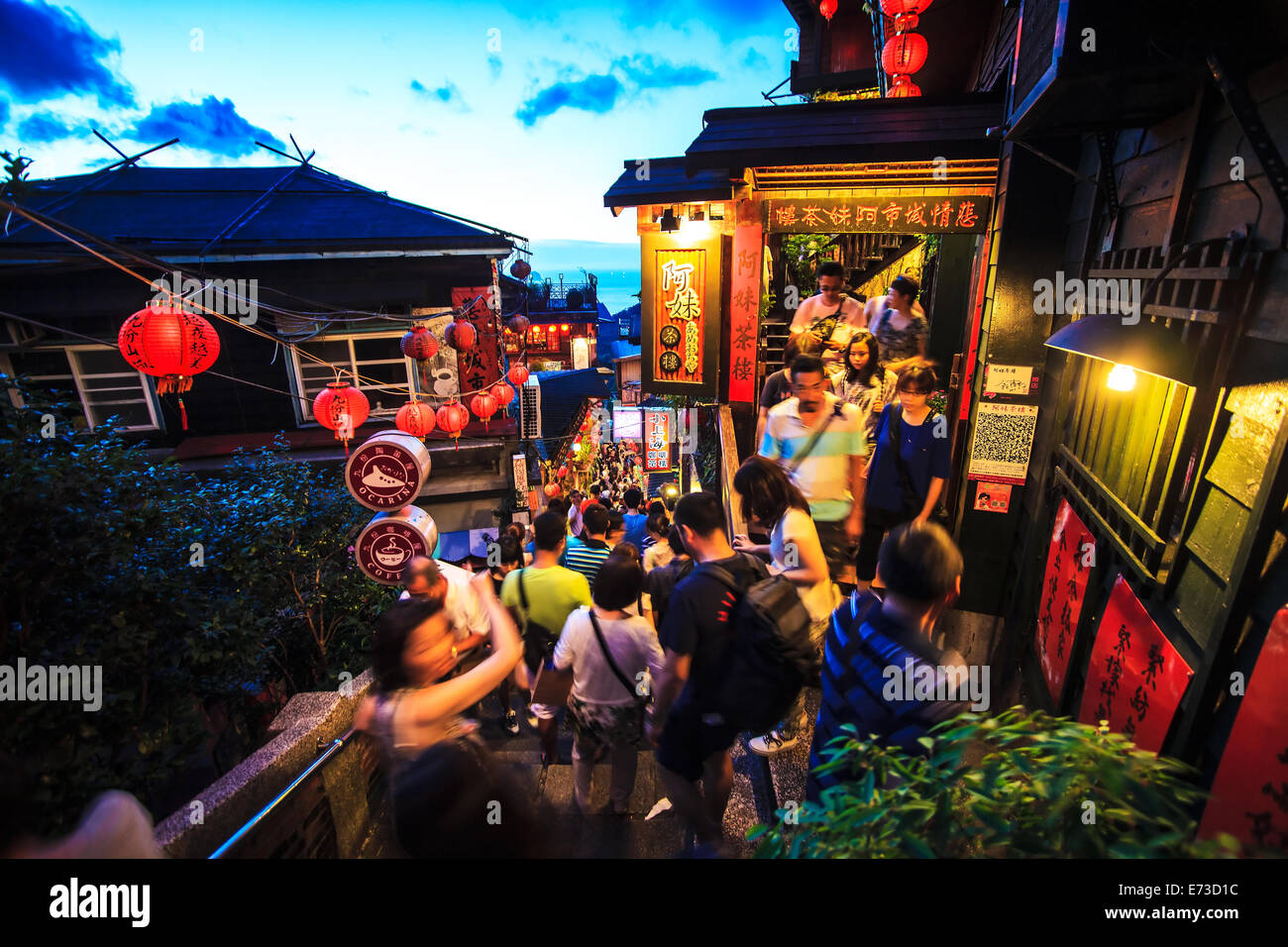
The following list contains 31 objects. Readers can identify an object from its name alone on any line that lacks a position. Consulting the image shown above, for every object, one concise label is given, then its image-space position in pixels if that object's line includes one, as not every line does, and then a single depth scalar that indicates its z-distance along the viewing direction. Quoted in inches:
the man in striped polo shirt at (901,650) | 100.0
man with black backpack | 125.5
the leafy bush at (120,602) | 159.6
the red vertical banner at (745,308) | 320.5
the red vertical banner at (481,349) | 565.9
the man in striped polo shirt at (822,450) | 194.1
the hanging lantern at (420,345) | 452.1
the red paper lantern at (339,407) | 378.3
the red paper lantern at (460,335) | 490.9
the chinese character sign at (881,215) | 267.7
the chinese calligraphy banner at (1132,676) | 119.2
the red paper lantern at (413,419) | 429.7
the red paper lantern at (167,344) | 257.4
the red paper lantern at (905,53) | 387.9
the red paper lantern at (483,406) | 548.4
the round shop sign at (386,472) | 266.5
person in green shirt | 177.0
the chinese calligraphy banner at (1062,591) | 173.2
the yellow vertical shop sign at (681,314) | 349.4
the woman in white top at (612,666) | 146.6
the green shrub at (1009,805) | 65.8
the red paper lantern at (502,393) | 568.4
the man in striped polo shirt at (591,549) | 210.1
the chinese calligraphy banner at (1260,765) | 83.6
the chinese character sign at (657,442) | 761.6
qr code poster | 239.5
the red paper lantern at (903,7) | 342.6
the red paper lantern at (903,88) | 413.4
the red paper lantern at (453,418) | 482.9
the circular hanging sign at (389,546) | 272.2
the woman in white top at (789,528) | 151.3
